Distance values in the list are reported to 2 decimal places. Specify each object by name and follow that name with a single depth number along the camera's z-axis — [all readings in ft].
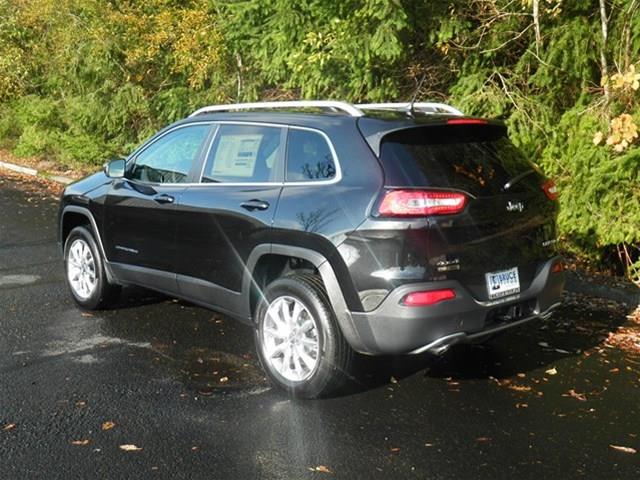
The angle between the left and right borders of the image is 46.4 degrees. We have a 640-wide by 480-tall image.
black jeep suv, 13.88
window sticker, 16.88
